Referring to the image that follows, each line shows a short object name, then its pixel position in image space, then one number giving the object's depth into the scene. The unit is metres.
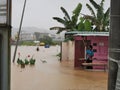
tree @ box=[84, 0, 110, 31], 12.04
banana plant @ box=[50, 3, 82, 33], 13.20
